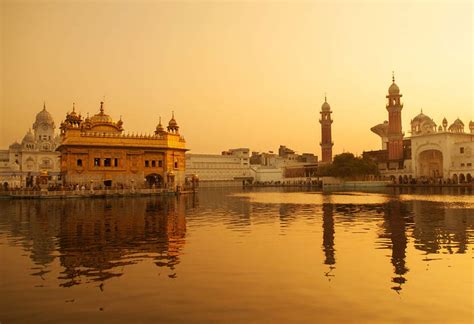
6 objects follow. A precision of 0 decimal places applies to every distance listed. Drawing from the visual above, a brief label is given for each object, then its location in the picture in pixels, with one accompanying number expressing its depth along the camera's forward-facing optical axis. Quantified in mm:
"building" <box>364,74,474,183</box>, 74688
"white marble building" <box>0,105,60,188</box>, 84325
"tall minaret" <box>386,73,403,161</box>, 89250
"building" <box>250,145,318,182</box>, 112275
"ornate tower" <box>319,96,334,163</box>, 106125
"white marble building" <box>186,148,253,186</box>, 107875
